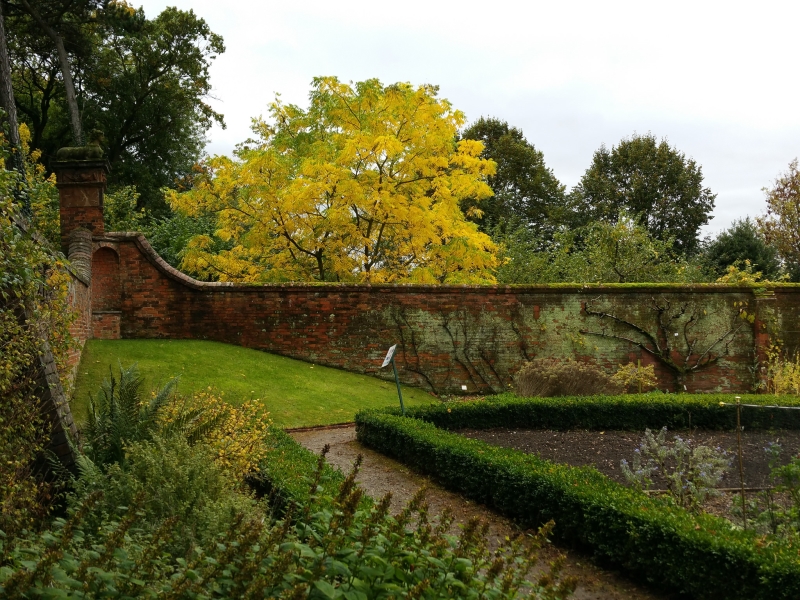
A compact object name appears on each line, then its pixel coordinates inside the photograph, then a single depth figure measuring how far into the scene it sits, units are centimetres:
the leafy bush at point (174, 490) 409
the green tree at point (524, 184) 3397
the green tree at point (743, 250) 3042
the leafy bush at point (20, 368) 439
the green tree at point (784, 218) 3008
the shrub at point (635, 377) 1400
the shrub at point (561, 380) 1201
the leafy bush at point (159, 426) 596
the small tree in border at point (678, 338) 1554
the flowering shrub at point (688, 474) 599
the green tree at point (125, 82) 2473
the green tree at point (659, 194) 3400
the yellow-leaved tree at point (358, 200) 1553
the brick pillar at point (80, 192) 1239
